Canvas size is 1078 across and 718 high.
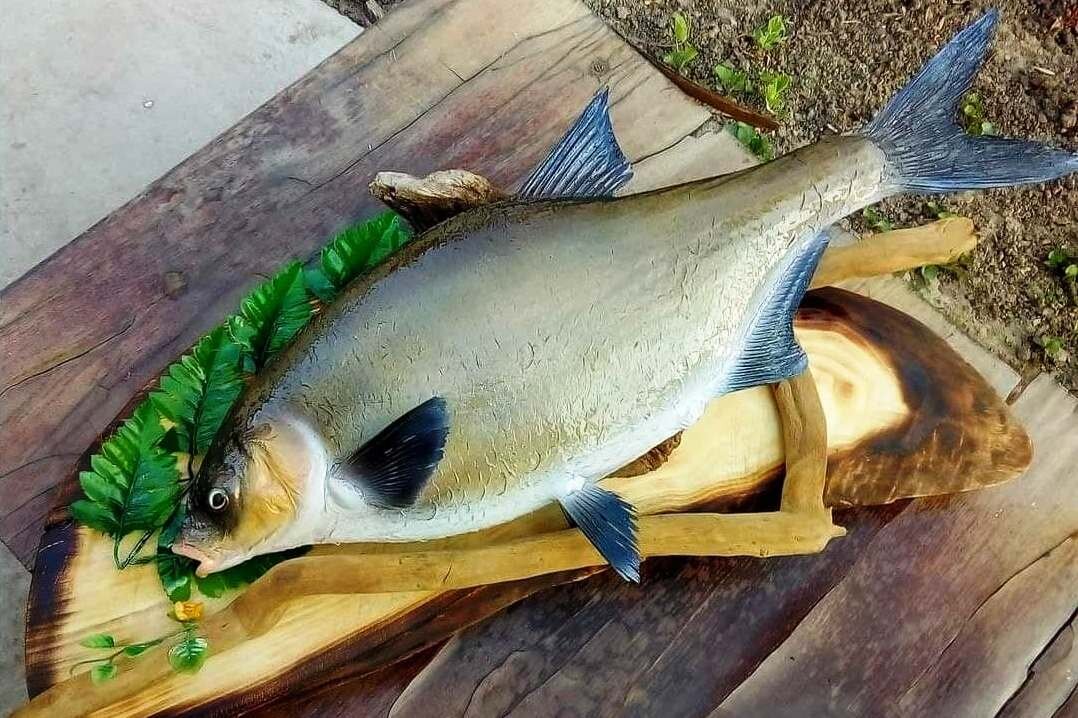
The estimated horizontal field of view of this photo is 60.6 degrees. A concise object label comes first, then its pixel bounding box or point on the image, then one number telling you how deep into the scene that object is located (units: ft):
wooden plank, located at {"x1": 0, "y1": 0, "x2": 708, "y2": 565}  4.81
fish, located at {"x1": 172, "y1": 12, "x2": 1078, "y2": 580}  3.38
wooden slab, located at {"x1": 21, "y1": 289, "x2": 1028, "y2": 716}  3.83
